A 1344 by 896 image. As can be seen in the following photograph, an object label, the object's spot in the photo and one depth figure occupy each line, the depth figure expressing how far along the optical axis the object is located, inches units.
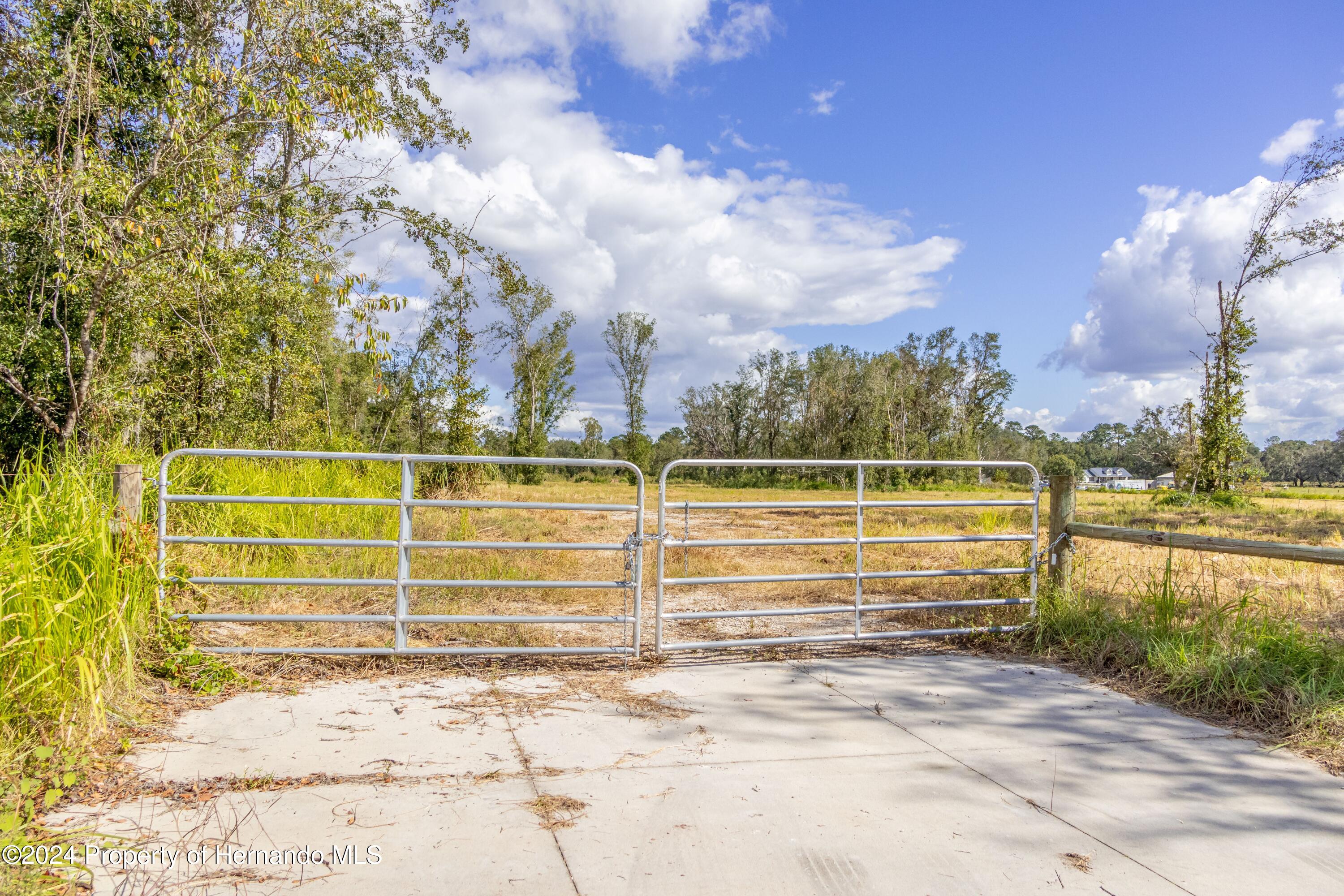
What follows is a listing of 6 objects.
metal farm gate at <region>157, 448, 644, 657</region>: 176.6
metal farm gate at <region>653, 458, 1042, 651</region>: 191.8
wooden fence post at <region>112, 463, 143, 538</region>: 183.2
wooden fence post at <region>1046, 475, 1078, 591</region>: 235.0
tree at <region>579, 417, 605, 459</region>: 2263.8
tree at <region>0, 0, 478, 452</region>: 249.1
